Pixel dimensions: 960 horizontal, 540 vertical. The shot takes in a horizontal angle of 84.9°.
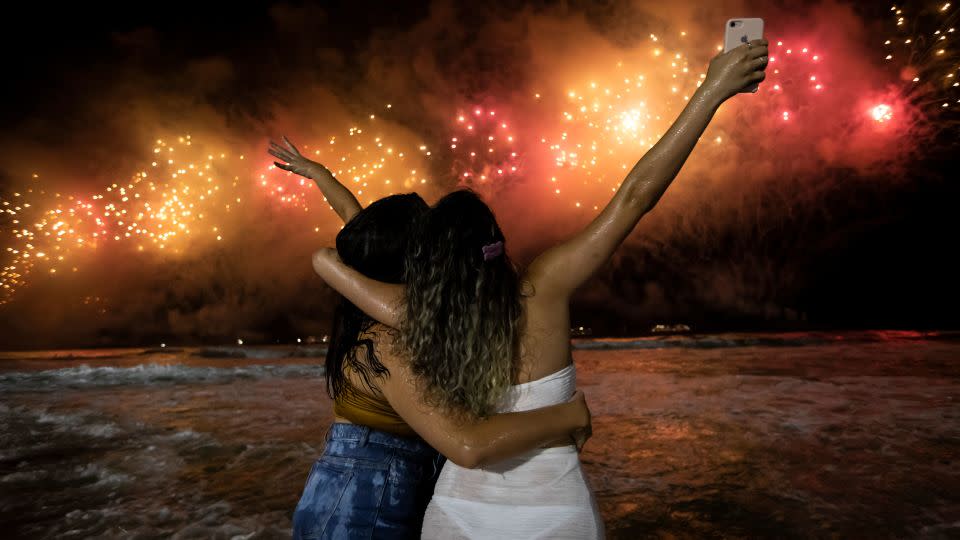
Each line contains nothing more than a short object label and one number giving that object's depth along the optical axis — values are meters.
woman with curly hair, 1.57
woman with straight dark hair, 1.80
